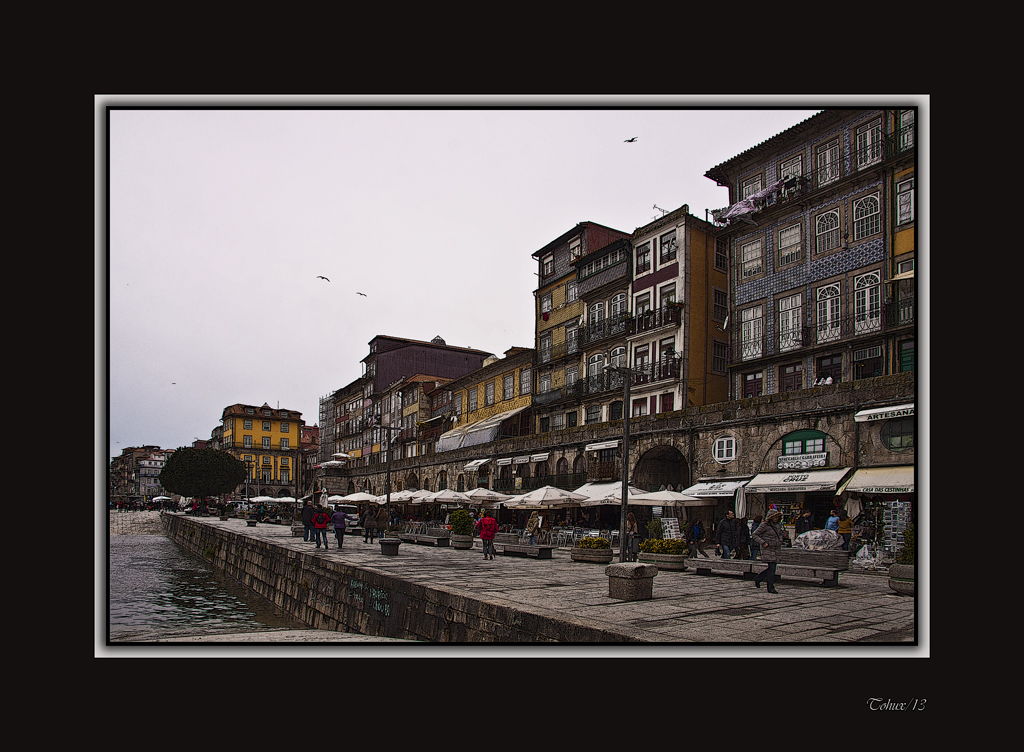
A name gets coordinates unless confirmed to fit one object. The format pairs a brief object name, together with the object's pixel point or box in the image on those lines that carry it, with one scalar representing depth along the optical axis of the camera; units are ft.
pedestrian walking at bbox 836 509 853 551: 67.26
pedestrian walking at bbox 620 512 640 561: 69.62
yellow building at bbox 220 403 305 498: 359.66
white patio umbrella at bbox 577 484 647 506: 79.41
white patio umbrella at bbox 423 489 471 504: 105.60
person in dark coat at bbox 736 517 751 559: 69.73
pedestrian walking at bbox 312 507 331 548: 81.15
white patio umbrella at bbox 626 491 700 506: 77.05
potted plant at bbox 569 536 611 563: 66.33
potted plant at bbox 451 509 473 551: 85.97
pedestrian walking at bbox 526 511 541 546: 90.70
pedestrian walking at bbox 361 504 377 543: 97.81
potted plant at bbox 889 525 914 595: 43.55
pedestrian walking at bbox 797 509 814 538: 71.05
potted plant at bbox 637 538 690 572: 57.55
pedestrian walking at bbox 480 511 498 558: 71.63
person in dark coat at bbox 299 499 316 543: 92.11
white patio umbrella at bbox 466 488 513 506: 100.07
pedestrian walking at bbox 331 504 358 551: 82.74
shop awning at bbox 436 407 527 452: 151.64
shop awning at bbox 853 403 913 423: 67.56
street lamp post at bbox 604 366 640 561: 54.13
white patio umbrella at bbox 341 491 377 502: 130.56
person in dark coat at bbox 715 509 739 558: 67.21
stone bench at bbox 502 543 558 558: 71.51
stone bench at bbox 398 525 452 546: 89.81
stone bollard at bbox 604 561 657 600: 39.58
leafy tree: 268.82
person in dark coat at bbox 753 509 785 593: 43.57
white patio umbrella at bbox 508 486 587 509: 84.53
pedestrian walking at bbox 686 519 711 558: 73.75
